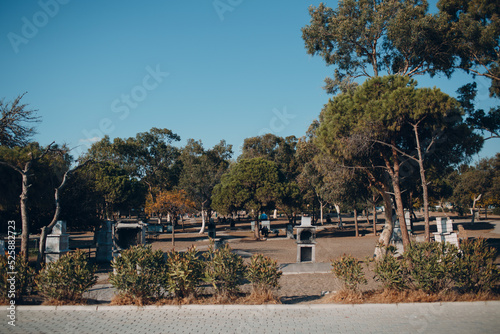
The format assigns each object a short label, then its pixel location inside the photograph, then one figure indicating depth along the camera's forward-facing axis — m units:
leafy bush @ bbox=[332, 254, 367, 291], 7.93
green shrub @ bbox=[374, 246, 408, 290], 7.90
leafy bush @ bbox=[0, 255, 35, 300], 7.76
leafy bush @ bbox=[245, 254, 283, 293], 8.00
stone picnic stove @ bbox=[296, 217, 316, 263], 16.11
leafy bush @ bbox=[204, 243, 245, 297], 7.95
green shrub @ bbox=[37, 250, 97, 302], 7.86
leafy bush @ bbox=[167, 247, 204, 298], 7.88
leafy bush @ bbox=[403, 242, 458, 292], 7.76
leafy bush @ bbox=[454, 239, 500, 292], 7.78
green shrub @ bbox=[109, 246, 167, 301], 7.84
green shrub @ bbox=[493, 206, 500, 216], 60.41
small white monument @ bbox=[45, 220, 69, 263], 12.59
